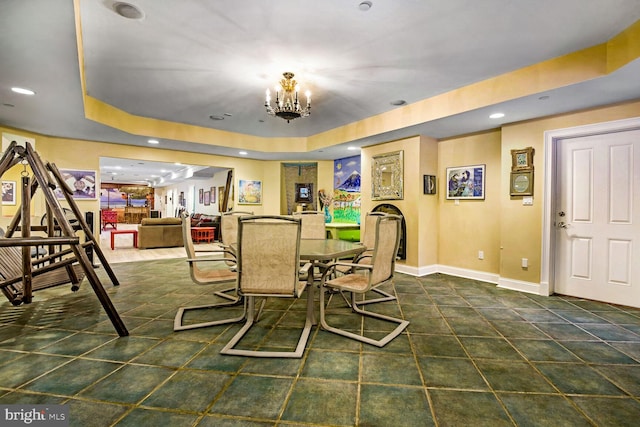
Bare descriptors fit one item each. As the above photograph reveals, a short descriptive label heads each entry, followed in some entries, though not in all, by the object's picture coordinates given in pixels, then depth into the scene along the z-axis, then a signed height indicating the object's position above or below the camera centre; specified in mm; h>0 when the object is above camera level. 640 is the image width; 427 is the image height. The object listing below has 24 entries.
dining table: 2441 -353
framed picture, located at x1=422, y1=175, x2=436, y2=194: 4934 +468
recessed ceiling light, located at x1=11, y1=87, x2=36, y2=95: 3174 +1289
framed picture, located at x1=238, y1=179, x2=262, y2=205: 7311 +463
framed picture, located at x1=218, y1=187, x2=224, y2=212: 10712 +533
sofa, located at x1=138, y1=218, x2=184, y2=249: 7577 -588
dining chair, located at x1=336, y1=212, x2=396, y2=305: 3609 -349
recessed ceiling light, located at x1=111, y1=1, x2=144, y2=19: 2178 +1495
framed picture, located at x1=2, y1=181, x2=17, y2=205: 5102 +295
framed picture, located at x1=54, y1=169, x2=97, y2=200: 5398 +502
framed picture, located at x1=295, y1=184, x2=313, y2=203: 7621 +468
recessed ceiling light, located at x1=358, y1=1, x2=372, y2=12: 2154 +1505
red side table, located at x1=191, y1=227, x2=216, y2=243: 9102 -748
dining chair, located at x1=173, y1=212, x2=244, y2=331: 2627 -622
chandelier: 3346 +1237
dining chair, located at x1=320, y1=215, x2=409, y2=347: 2455 -561
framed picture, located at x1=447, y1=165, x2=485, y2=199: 4668 +493
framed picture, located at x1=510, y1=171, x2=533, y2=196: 3938 +392
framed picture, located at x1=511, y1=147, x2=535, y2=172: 3936 +718
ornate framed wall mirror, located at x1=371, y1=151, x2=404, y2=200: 5102 +631
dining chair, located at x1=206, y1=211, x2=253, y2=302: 3754 -257
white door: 3350 -55
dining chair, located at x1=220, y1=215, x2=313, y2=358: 2158 -369
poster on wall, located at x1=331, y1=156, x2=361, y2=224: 6840 +503
